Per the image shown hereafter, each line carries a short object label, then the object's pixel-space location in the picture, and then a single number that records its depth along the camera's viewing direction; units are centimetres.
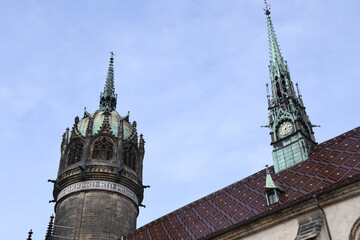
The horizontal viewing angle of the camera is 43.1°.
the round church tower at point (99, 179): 3012
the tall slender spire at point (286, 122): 2339
